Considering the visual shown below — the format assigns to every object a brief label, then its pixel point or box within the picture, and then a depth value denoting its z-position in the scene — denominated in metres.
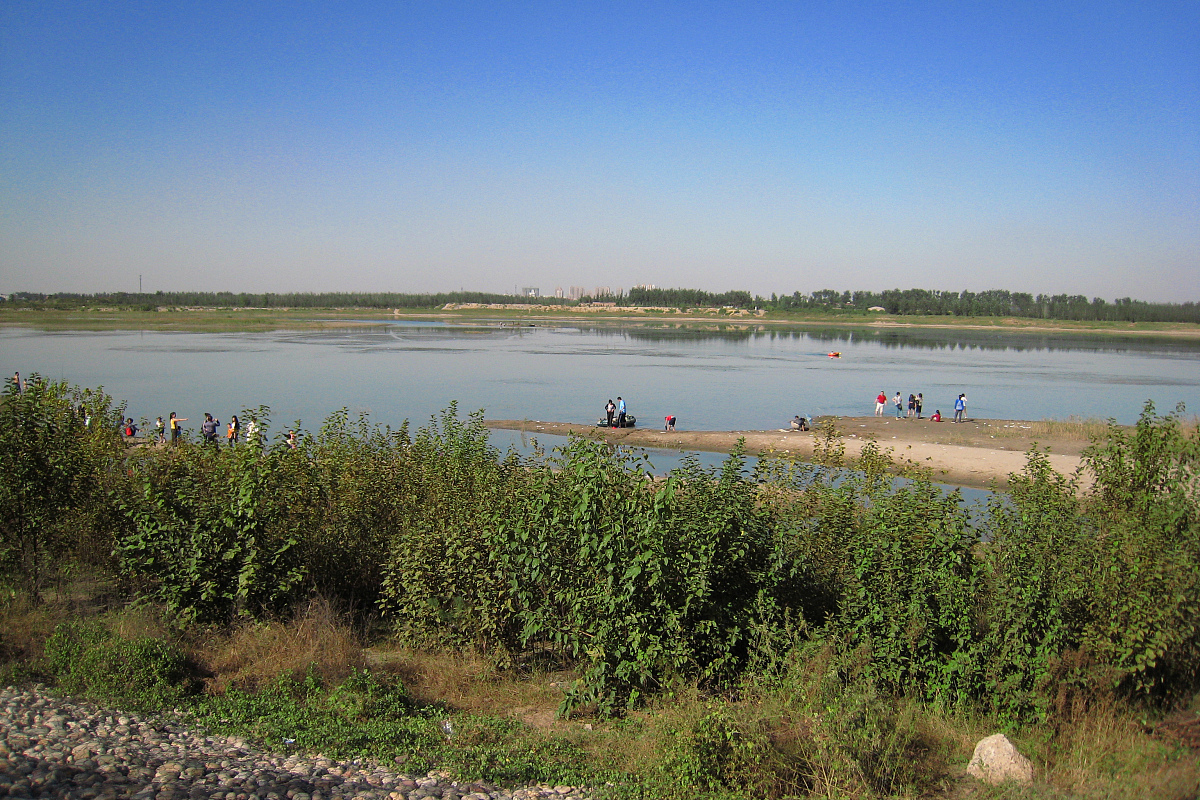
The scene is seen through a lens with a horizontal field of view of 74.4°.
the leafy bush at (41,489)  12.27
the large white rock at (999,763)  7.63
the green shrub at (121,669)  8.91
